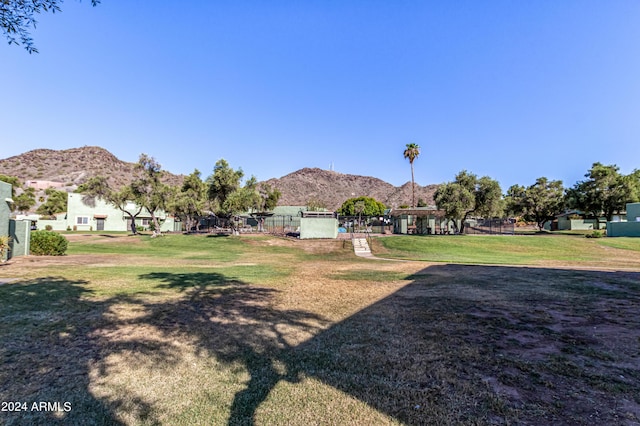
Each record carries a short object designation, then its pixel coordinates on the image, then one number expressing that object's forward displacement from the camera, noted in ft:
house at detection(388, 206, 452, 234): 131.23
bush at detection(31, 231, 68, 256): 55.67
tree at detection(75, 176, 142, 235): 115.96
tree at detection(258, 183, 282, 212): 183.20
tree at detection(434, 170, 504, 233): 109.60
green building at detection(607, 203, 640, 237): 108.78
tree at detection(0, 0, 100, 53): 20.18
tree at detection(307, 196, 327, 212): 214.79
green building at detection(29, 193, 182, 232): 160.66
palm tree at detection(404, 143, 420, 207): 181.16
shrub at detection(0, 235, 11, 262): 43.62
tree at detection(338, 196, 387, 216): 253.01
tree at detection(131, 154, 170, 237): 112.99
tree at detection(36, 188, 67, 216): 191.22
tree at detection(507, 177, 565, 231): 155.53
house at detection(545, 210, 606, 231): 174.40
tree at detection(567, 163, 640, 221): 128.47
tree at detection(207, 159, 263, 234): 114.91
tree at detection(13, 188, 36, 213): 184.14
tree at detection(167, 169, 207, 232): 126.00
